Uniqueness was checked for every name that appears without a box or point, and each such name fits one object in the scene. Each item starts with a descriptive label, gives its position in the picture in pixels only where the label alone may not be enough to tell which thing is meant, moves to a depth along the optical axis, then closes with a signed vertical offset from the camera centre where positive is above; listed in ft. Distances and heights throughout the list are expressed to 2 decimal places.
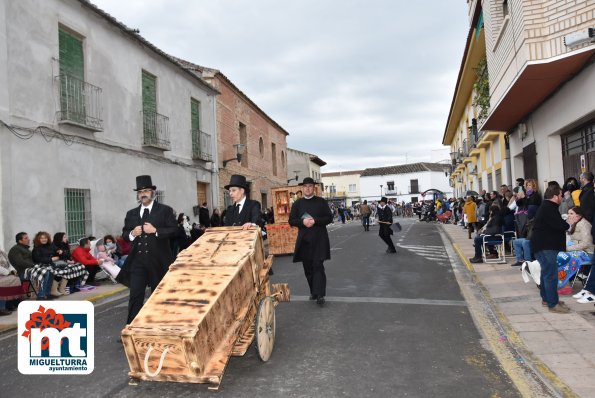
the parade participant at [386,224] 42.50 -1.45
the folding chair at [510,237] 35.88 -2.75
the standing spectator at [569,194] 27.52 +0.24
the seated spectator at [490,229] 34.35 -1.96
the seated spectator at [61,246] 30.50 -1.43
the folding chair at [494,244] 34.06 -3.03
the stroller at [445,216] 94.69 -2.28
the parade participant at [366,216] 78.23 -1.14
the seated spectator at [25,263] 27.23 -2.13
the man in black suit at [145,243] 17.02 -0.84
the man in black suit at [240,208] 18.19 +0.30
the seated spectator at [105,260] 32.89 -2.73
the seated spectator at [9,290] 24.25 -3.29
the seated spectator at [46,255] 28.63 -1.77
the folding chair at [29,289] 27.27 -3.68
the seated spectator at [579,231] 22.16 -1.58
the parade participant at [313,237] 22.04 -1.20
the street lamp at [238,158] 66.33 +8.40
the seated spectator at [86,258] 32.19 -2.39
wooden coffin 11.24 -2.56
